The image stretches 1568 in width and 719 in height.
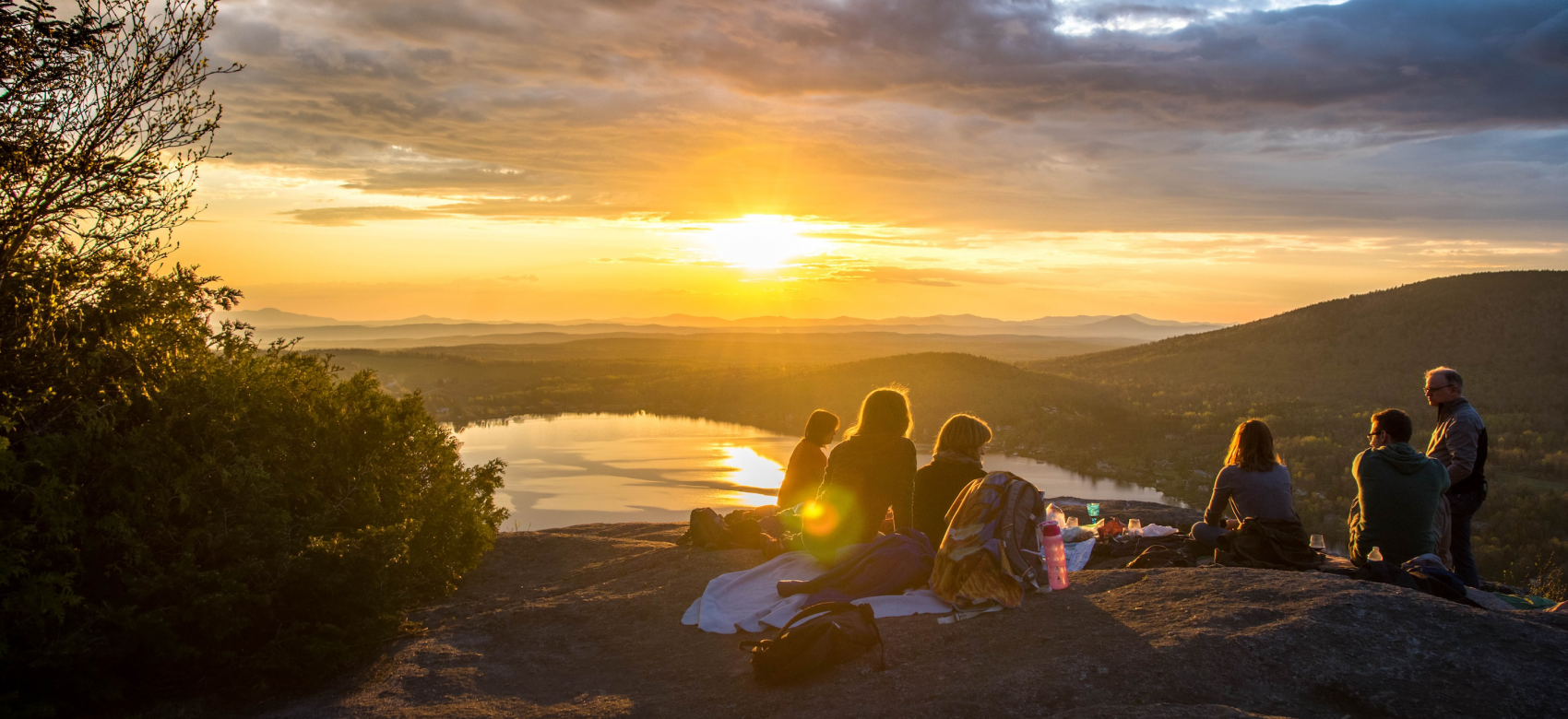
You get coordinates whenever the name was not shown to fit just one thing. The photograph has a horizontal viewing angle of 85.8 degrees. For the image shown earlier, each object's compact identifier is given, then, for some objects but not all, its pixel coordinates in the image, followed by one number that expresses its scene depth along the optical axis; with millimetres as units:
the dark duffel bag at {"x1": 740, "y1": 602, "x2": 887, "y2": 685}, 5254
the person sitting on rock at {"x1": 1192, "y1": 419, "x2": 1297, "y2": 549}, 6797
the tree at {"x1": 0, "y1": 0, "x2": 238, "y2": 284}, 6438
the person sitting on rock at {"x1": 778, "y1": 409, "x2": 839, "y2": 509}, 8484
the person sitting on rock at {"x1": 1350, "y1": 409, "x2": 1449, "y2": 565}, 6750
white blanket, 6176
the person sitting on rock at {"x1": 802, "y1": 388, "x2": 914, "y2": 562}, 6734
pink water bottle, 6246
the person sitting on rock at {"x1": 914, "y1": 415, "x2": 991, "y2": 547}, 6637
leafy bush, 5559
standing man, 7539
